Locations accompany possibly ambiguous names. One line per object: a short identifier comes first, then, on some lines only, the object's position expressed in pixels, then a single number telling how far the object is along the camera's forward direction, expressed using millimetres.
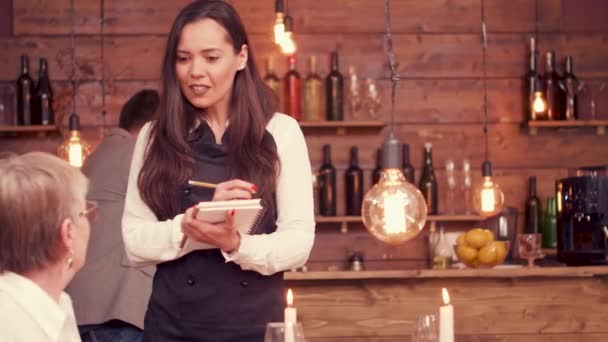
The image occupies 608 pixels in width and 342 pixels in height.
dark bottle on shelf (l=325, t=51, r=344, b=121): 5527
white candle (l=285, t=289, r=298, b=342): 1672
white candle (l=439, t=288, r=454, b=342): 1629
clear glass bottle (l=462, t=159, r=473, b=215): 5605
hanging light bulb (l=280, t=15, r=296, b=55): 4553
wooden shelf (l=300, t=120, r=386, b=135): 5461
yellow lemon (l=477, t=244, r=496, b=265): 4176
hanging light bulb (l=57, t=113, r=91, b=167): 4836
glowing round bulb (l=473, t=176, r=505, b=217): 4875
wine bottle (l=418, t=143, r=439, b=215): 5582
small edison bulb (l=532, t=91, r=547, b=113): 5301
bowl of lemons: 4180
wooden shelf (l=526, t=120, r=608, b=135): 5512
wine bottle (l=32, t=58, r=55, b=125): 5449
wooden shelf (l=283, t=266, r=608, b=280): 3842
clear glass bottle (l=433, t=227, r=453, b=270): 4948
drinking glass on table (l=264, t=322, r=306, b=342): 1673
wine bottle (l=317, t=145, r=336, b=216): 5496
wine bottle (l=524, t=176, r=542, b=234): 5598
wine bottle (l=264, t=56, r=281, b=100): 5453
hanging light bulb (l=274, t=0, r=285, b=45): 4488
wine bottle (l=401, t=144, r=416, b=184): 5520
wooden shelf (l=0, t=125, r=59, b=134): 5359
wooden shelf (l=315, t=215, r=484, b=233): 5406
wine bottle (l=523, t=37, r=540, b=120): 5512
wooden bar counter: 3869
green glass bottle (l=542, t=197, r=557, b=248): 5605
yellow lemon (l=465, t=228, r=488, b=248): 4223
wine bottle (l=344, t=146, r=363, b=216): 5566
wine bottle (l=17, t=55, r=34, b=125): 5453
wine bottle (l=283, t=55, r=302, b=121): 5496
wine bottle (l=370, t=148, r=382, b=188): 5621
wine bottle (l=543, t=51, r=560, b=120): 5605
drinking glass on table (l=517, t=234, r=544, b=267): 4176
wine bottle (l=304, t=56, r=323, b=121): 5531
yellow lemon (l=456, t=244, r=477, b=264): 4227
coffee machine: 4070
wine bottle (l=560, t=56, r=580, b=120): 5520
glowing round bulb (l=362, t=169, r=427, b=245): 3482
